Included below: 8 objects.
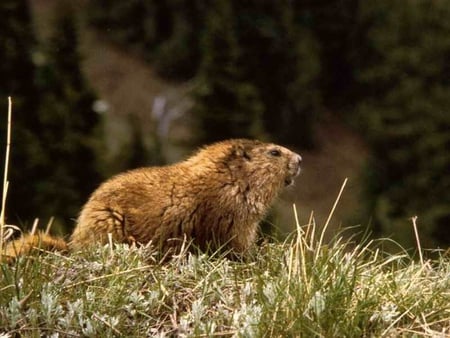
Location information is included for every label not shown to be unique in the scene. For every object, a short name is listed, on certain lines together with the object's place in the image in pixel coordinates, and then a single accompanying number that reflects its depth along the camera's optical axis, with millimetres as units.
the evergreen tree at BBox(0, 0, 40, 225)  29422
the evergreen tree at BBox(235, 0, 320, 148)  53094
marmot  7859
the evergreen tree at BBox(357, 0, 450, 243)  40000
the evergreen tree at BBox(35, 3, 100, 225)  29500
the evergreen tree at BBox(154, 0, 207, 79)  55750
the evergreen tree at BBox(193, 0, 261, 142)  32094
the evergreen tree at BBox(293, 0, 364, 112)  57000
